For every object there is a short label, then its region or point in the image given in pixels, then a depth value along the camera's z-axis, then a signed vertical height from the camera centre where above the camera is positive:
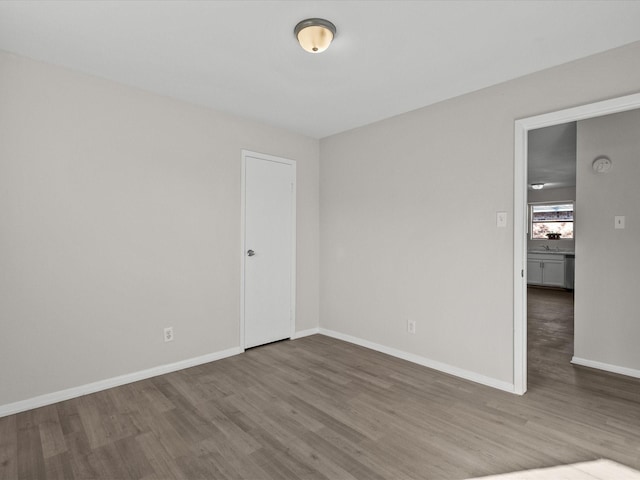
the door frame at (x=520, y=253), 2.71 -0.10
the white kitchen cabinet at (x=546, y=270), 7.70 -0.67
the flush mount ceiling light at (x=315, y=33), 2.04 +1.28
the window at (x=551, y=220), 8.35 +0.54
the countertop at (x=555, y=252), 7.59 -0.26
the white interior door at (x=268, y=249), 3.76 -0.10
